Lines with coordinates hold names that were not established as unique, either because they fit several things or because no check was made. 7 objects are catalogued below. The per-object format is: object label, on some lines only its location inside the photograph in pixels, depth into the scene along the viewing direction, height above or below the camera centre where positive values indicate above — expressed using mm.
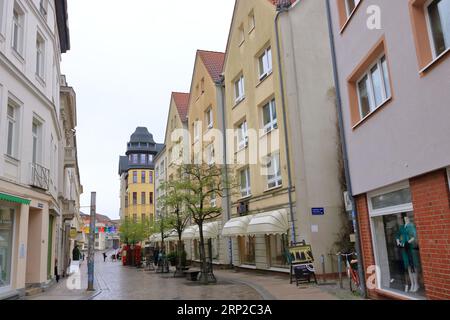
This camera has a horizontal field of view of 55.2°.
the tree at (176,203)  20250 +2423
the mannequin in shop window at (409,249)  9039 -205
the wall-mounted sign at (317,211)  17359 +1293
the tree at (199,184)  19484 +2967
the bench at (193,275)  19109 -1062
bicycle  12202 -863
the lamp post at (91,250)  17359 +240
